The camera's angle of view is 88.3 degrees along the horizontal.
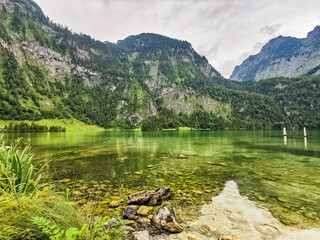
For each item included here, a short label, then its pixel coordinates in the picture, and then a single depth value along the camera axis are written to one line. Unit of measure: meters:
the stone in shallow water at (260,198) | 10.40
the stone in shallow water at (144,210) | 8.45
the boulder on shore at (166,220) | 6.90
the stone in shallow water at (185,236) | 6.30
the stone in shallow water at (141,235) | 5.69
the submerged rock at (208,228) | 7.02
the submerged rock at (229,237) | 6.14
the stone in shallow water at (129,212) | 7.95
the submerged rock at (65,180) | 13.89
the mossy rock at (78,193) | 10.91
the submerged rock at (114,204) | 9.40
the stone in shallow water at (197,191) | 11.48
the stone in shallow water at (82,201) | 9.51
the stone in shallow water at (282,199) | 10.02
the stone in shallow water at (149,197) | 9.58
